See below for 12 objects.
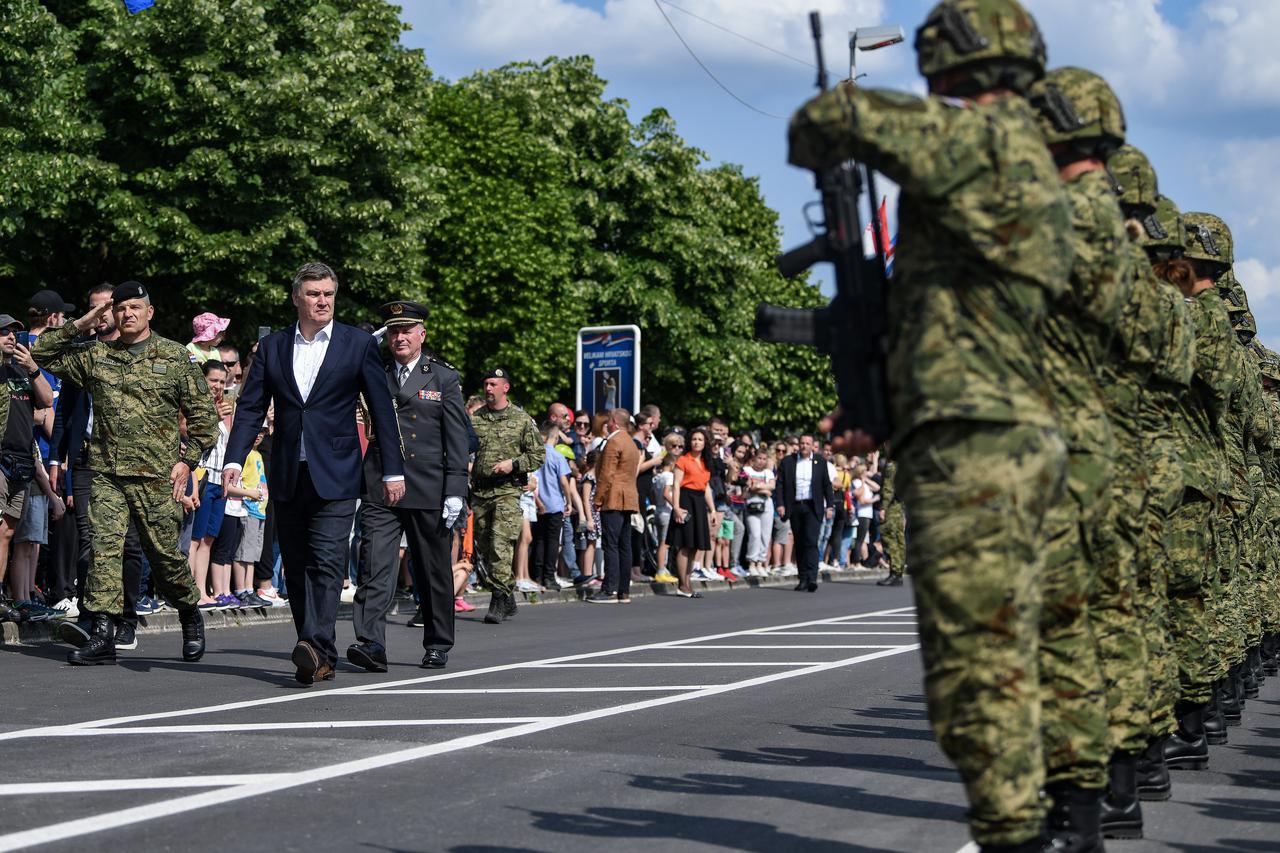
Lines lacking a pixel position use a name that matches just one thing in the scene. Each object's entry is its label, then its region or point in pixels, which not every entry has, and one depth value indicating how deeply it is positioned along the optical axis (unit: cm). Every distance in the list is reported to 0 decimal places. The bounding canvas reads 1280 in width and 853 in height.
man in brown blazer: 2109
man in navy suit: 1069
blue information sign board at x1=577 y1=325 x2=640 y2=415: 2636
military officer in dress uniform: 1170
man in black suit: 2605
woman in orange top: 2345
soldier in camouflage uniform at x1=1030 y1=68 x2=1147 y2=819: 556
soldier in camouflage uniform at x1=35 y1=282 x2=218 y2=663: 1164
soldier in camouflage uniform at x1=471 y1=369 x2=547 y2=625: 1736
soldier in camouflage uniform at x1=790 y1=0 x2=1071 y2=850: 465
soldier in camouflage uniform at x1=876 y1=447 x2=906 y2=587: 2515
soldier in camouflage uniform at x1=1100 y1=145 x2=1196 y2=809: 642
